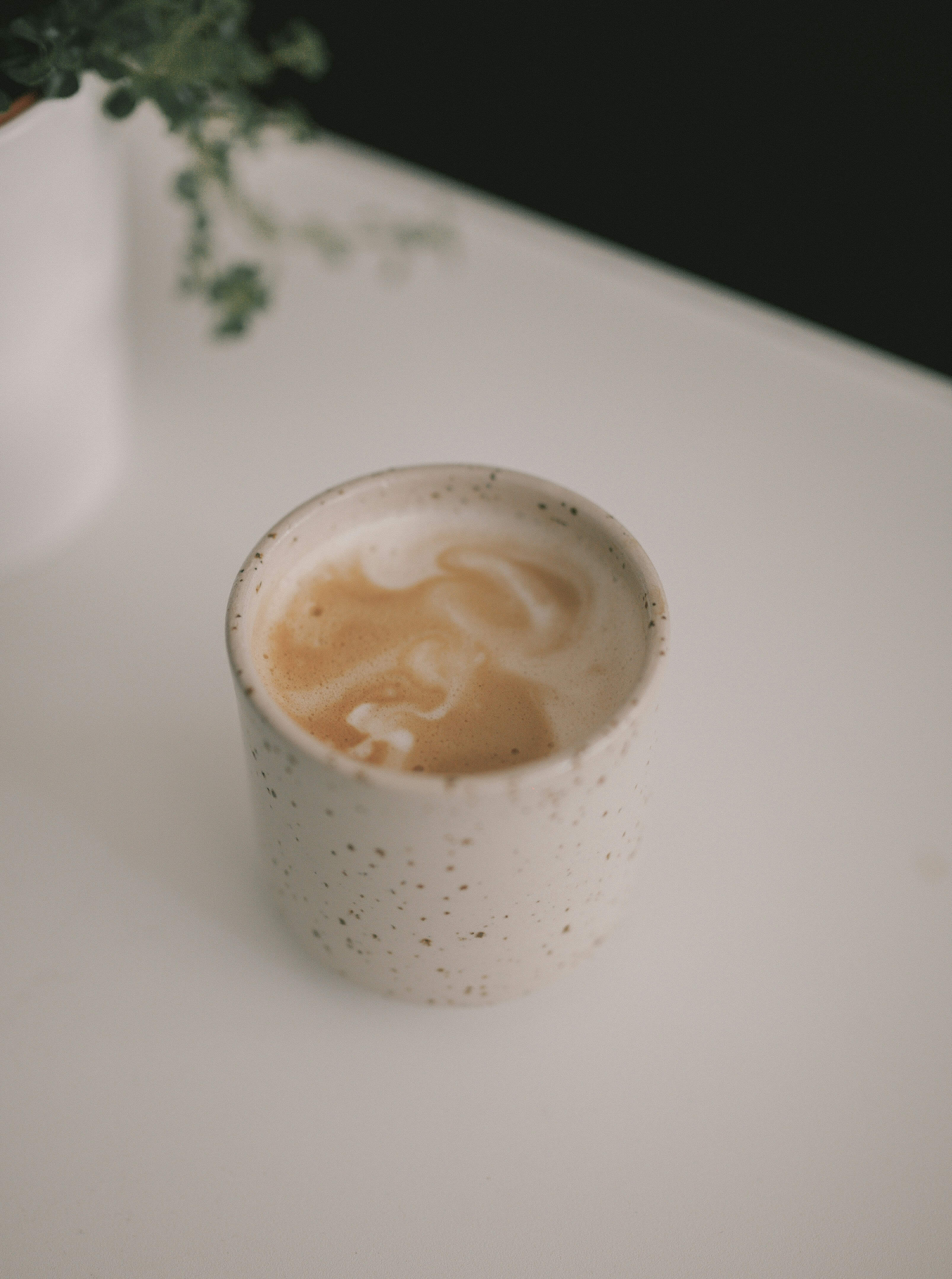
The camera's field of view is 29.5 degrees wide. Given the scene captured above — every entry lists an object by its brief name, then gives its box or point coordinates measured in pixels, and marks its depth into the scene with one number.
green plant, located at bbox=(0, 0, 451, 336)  0.40
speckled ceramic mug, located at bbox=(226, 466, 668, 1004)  0.33
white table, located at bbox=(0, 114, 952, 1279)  0.36
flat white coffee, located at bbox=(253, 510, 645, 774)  0.36
